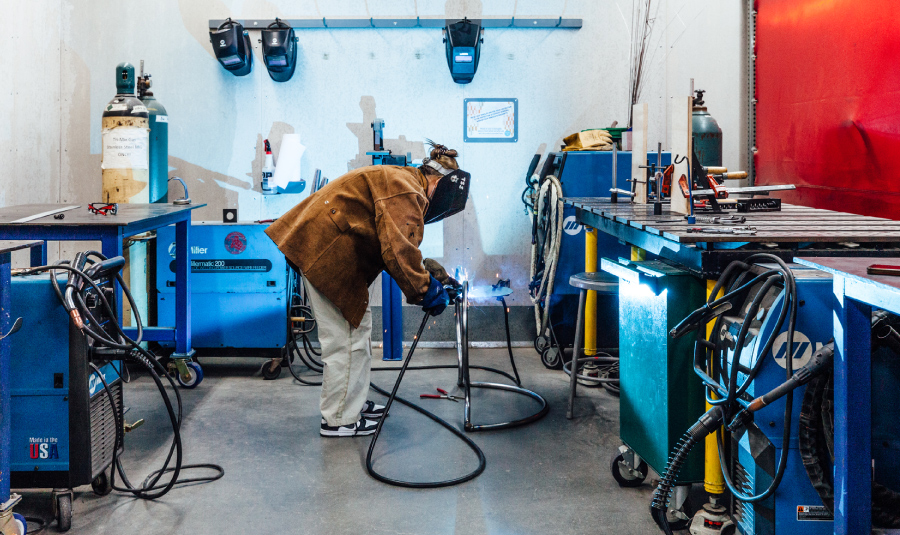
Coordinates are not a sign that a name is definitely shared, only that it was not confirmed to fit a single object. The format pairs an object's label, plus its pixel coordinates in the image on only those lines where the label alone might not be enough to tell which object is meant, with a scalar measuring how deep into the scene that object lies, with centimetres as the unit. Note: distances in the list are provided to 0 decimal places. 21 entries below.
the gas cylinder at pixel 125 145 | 397
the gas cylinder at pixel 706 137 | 427
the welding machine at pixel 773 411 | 168
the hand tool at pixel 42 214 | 283
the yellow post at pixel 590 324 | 380
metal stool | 293
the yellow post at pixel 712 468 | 206
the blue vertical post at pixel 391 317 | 413
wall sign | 466
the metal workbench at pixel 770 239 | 194
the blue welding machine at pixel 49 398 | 228
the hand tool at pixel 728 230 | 203
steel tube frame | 308
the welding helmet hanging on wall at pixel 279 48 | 439
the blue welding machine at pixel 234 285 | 405
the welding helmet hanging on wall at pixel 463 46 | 437
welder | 271
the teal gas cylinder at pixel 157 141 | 420
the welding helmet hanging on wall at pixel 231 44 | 435
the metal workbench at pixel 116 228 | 278
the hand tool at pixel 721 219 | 241
